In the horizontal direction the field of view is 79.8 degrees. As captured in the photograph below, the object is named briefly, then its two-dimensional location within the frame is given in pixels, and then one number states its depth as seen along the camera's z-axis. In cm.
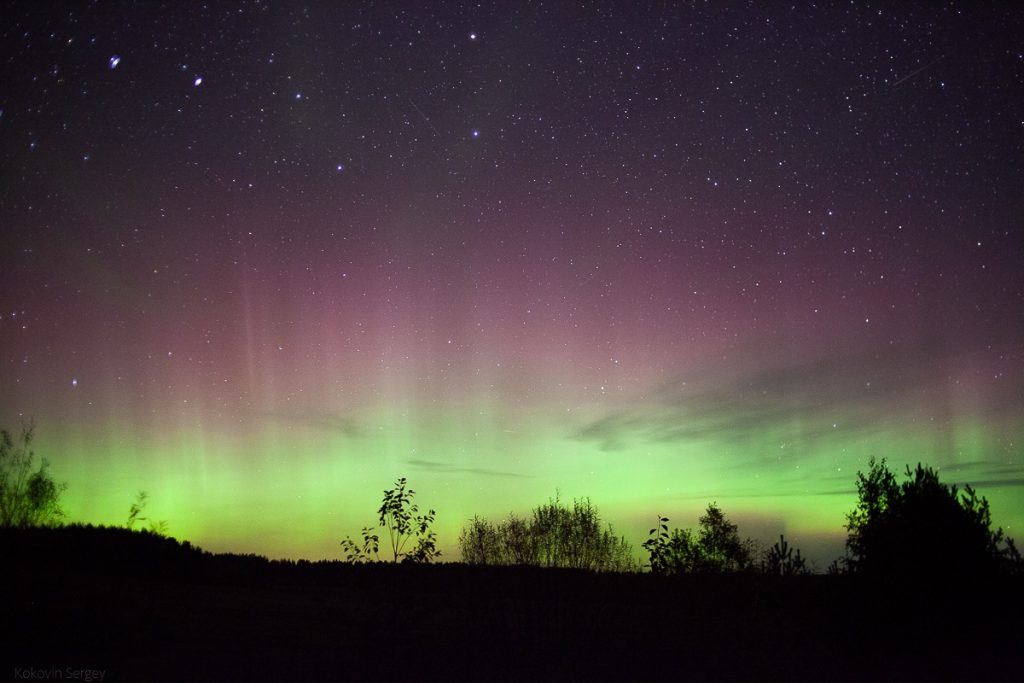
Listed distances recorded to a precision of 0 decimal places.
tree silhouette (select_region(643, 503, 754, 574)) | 1233
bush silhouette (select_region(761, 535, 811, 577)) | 1113
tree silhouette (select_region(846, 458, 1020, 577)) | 1220
